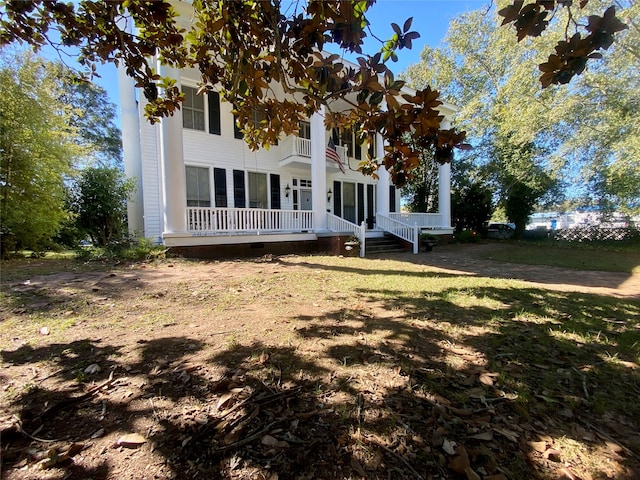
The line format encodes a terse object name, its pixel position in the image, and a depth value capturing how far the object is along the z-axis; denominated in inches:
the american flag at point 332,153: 467.2
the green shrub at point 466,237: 633.0
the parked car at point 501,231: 767.7
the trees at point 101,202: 394.6
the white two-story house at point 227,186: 326.3
